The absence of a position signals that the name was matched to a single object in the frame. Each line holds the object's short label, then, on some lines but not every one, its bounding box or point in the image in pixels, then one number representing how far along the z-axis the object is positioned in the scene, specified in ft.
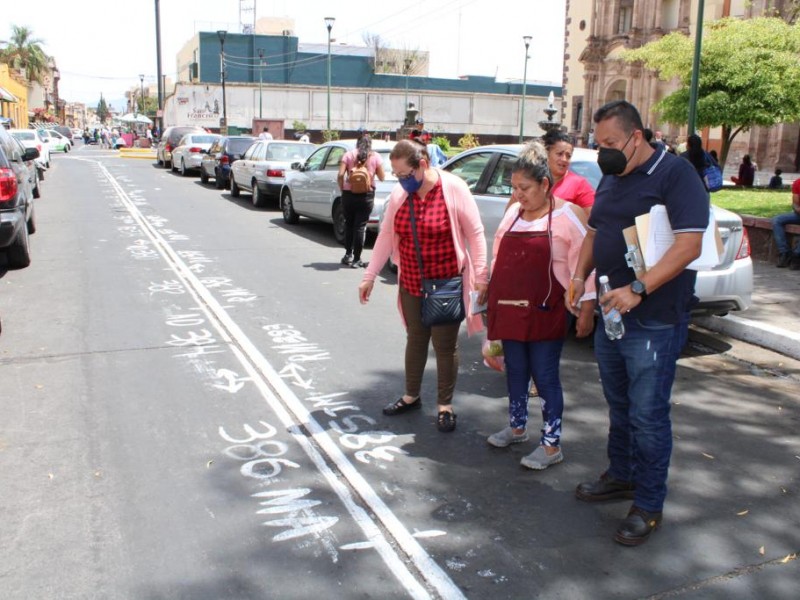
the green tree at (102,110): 541.75
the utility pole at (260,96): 185.18
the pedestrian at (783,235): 33.88
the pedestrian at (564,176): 17.80
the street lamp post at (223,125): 162.61
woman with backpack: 33.94
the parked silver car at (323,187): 40.75
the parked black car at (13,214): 31.71
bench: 35.73
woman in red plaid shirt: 16.12
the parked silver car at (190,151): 87.96
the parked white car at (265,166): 56.34
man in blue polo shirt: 11.32
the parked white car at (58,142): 156.87
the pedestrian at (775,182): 66.08
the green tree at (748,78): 66.74
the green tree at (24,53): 276.41
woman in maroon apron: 14.37
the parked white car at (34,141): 86.47
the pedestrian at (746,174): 68.13
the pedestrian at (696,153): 36.63
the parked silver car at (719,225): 22.52
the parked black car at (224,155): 71.26
